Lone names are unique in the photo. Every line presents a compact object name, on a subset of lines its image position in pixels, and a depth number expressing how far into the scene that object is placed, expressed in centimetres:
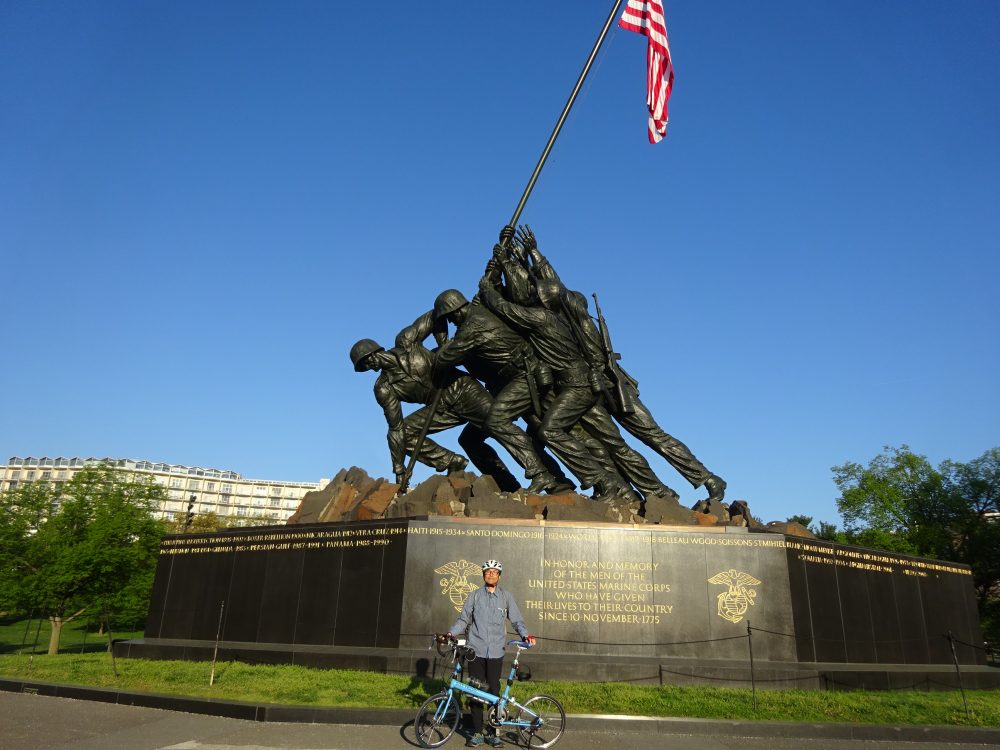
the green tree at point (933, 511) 3412
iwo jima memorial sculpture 1084
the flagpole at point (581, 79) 1617
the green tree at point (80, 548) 2389
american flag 1558
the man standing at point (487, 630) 642
